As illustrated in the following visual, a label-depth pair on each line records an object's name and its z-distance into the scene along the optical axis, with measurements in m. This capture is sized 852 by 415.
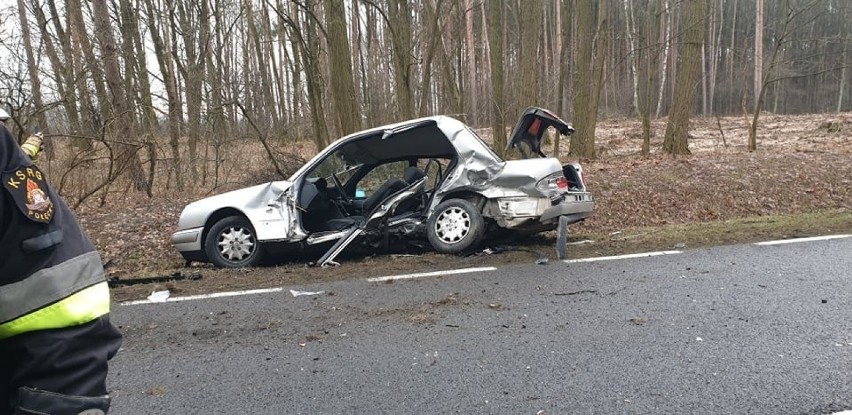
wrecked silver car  6.35
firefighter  1.19
